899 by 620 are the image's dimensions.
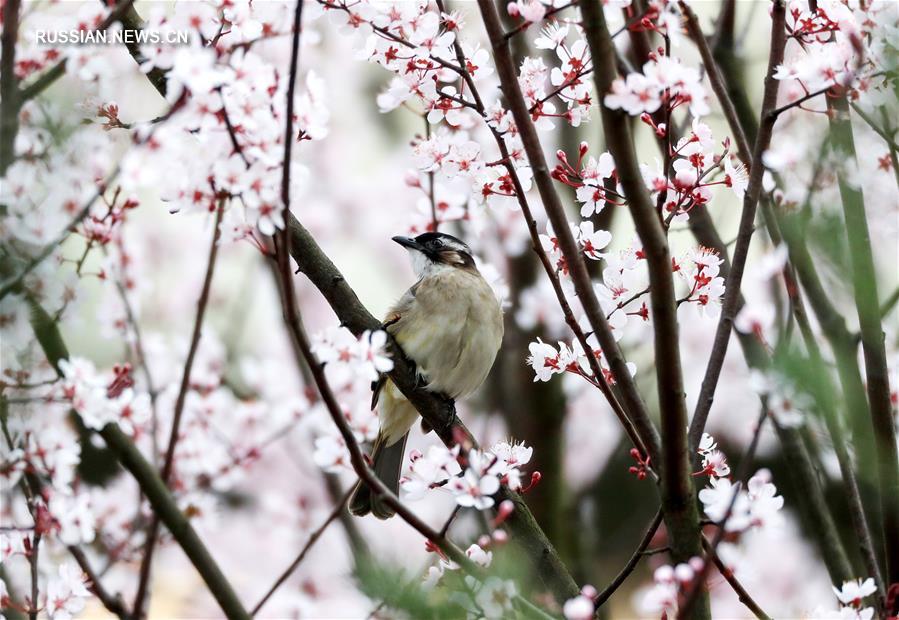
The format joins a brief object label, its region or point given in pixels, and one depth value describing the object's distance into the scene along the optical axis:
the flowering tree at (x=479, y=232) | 4.81
